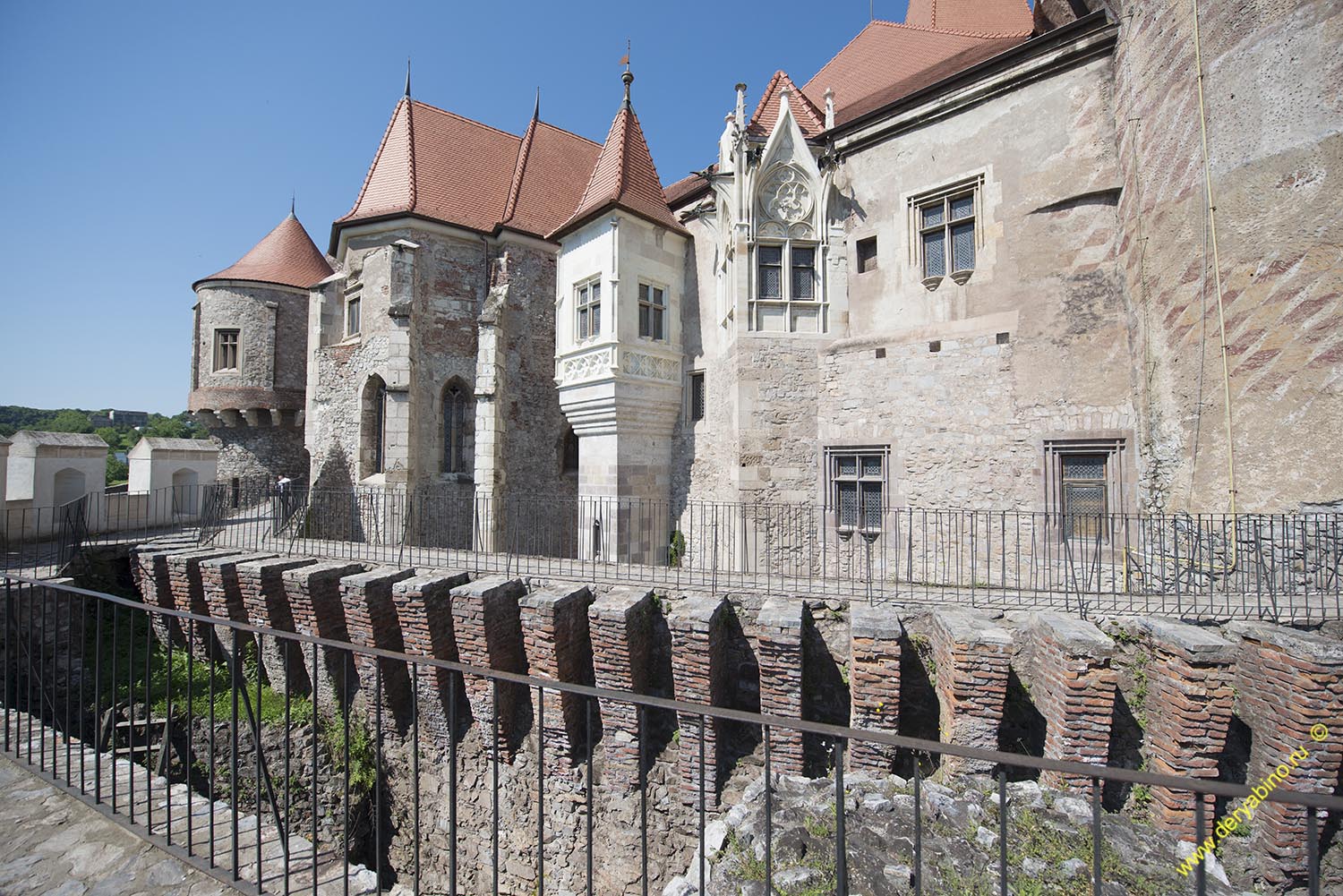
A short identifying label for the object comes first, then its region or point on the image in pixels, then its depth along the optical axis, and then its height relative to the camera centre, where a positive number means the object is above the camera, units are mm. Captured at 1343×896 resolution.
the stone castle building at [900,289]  7422 +3359
